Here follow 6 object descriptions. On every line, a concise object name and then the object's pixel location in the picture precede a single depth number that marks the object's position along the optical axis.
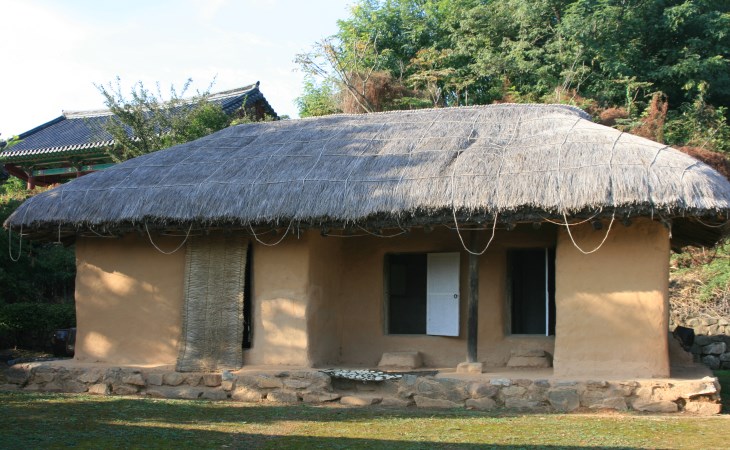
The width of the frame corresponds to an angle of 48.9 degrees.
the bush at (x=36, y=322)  15.02
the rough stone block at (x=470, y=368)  10.38
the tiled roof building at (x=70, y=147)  22.94
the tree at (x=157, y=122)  18.86
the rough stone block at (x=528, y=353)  11.06
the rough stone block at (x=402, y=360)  11.34
